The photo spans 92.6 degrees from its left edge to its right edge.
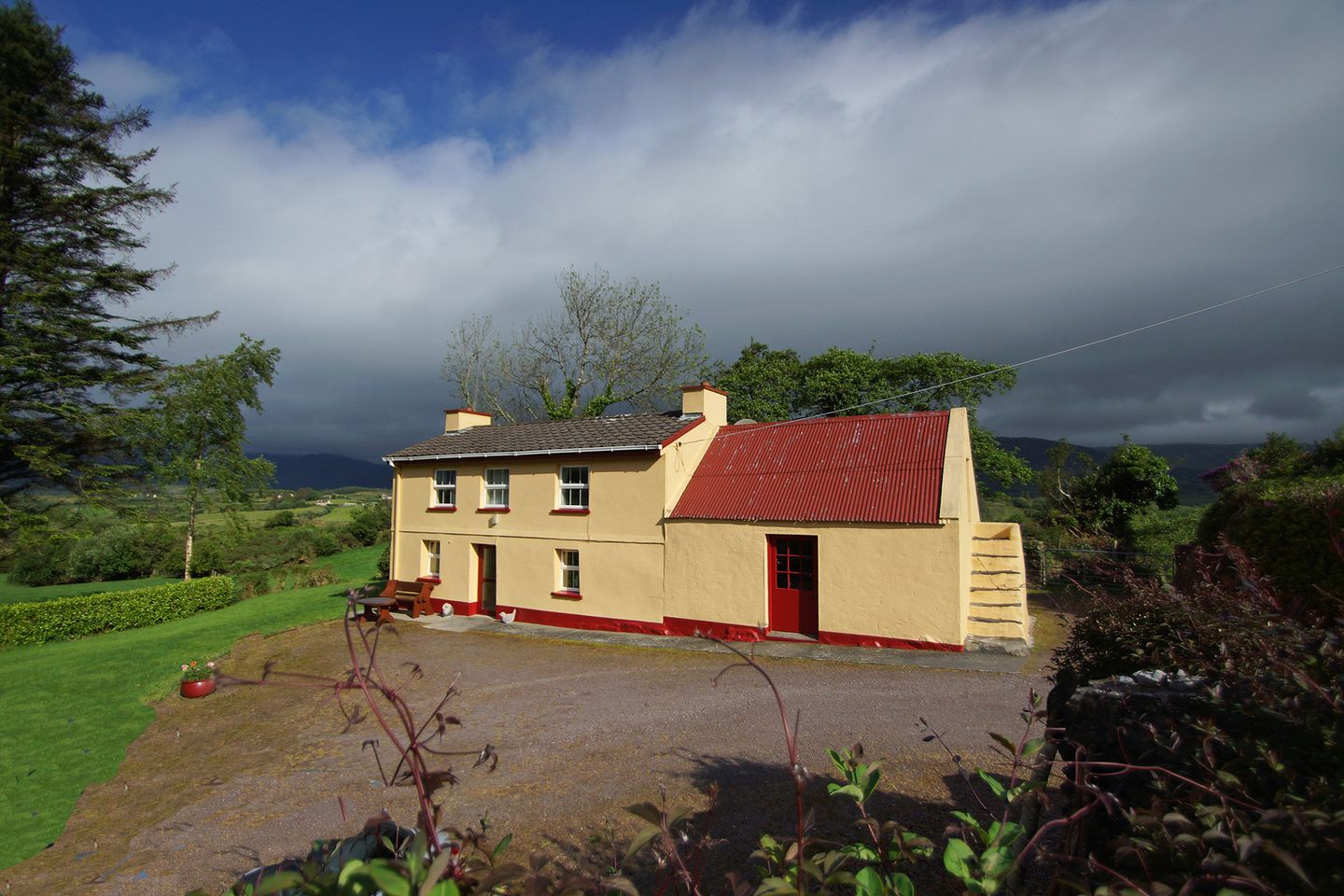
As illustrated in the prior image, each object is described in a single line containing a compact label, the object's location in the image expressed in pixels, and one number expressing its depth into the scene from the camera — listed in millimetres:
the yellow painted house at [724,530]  13914
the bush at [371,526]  43375
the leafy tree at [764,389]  32094
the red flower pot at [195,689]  13703
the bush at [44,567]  34844
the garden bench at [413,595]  20594
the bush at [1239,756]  1899
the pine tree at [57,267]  20266
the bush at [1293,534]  9203
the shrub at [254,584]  29609
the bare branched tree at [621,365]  34000
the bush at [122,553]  34812
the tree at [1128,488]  26344
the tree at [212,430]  29172
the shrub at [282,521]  45291
